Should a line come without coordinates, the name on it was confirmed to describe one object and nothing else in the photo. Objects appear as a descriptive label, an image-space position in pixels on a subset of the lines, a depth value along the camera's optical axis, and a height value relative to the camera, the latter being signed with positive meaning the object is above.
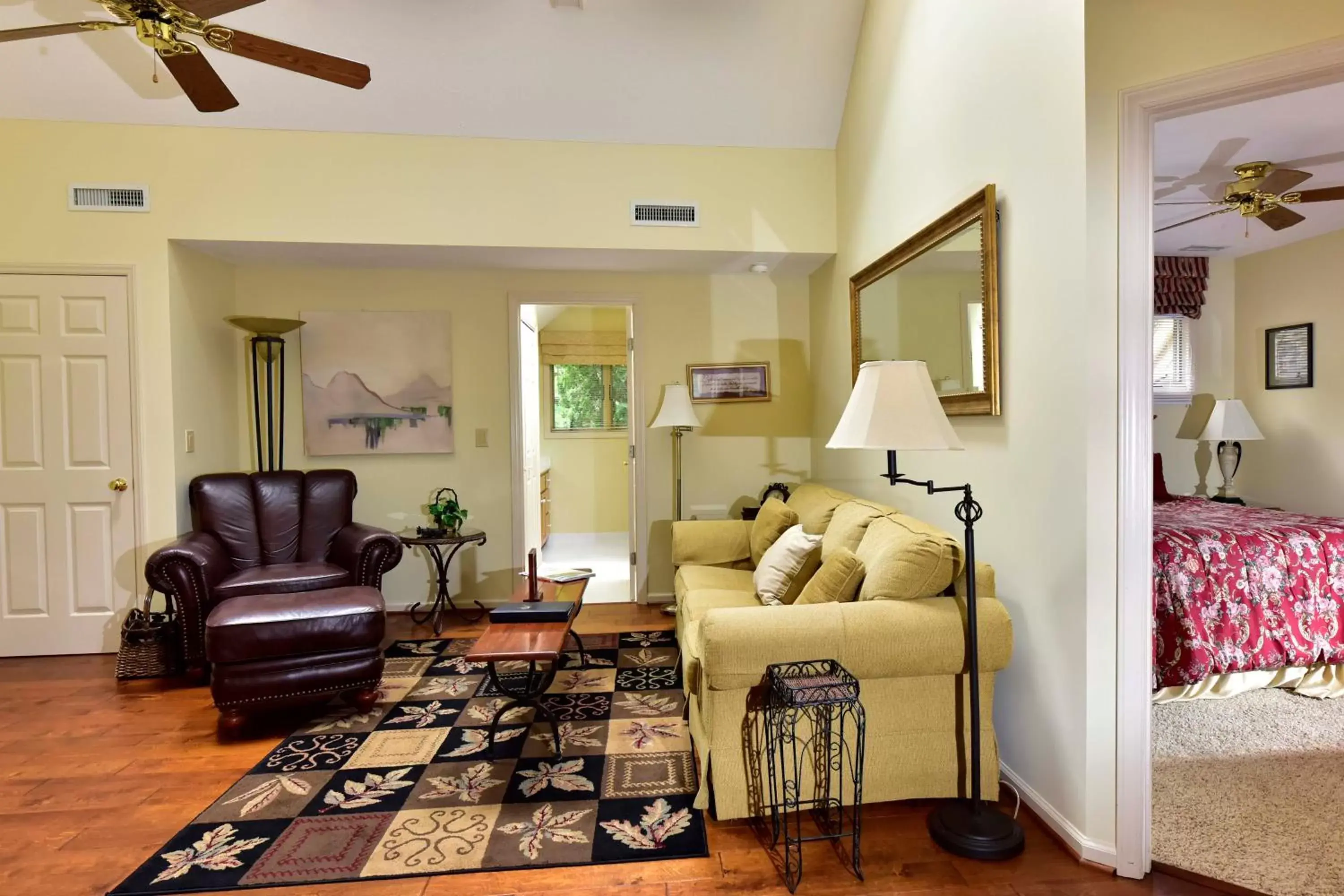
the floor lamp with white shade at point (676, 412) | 4.34 +0.16
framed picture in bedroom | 4.69 +0.48
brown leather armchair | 3.29 -0.55
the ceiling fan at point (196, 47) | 2.19 +1.39
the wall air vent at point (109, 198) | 3.74 +1.37
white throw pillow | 2.79 -0.55
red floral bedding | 2.80 -0.73
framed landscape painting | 4.54 +0.39
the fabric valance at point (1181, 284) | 5.18 +1.08
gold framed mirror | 2.38 +0.52
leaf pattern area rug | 1.98 -1.21
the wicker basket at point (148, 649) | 3.42 -1.02
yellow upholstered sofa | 2.07 -0.71
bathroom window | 7.13 +0.39
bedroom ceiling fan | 3.24 +1.16
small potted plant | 4.32 -0.49
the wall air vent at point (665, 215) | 4.04 +1.32
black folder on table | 2.86 -0.74
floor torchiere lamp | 4.30 +0.36
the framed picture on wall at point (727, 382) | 4.77 +0.37
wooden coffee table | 2.46 -0.77
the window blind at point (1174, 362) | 5.20 +0.50
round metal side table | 4.17 -0.74
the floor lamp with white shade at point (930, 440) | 1.96 -0.02
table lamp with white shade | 4.66 -0.03
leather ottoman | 2.77 -0.86
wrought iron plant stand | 1.90 -0.97
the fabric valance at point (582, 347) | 6.90 +0.93
